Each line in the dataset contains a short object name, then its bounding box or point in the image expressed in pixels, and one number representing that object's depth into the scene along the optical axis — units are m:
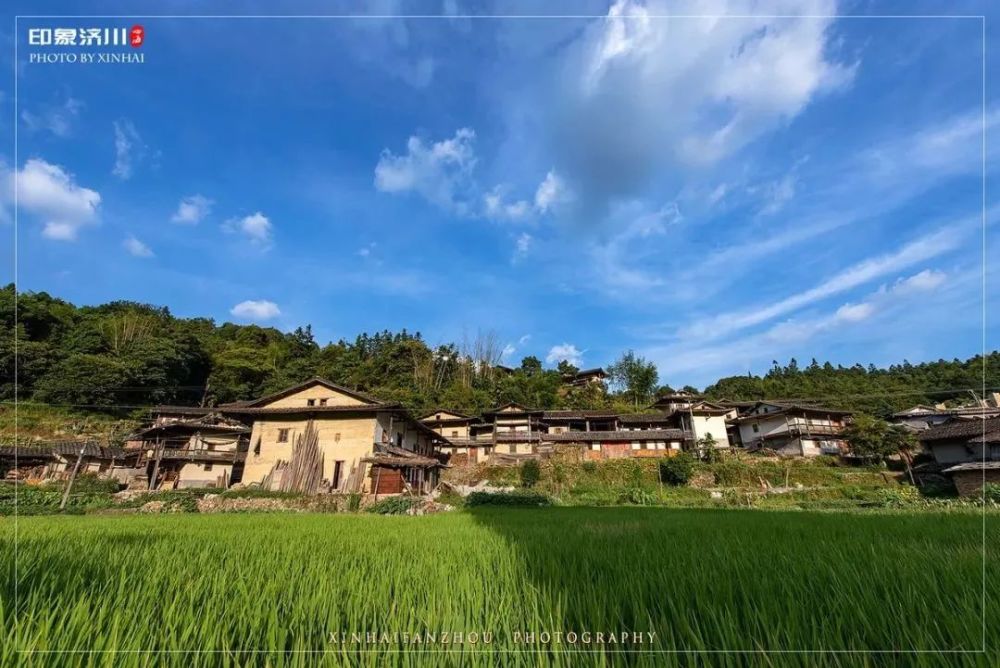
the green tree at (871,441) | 30.61
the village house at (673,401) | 50.62
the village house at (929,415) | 42.84
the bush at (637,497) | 21.88
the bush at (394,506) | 17.84
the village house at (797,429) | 37.34
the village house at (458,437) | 40.75
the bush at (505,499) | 20.31
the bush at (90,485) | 23.64
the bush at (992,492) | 19.15
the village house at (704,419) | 41.50
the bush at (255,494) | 21.75
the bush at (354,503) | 19.48
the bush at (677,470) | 29.92
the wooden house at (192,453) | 28.03
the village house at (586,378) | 69.12
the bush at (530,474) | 30.88
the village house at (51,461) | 28.22
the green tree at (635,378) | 60.19
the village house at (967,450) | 22.31
